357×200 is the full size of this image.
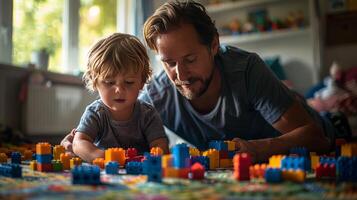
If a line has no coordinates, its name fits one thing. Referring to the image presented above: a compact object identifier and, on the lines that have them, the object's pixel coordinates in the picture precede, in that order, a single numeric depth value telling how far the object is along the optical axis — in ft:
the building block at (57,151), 4.00
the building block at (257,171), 2.89
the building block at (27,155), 4.50
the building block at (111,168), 3.20
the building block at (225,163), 3.66
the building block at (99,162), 3.57
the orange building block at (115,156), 3.61
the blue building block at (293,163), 2.90
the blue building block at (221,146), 3.69
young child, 4.34
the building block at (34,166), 3.47
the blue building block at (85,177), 2.67
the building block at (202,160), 3.48
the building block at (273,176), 2.70
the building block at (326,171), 2.95
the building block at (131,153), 3.85
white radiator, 8.91
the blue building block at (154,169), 2.71
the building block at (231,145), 3.70
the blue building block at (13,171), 3.04
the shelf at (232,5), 11.00
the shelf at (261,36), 10.37
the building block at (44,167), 3.38
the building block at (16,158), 4.01
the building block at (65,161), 3.55
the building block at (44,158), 3.40
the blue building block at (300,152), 3.83
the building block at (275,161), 3.04
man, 4.42
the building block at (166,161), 2.91
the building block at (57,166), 3.43
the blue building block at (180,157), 2.92
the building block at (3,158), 4.03
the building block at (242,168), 2.82
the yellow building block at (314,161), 3.44
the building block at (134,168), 3.20
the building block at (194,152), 3.86
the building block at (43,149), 3.43
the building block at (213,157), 3.60
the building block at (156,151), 3.69
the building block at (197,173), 2.89
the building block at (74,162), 3.59
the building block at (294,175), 2.72
